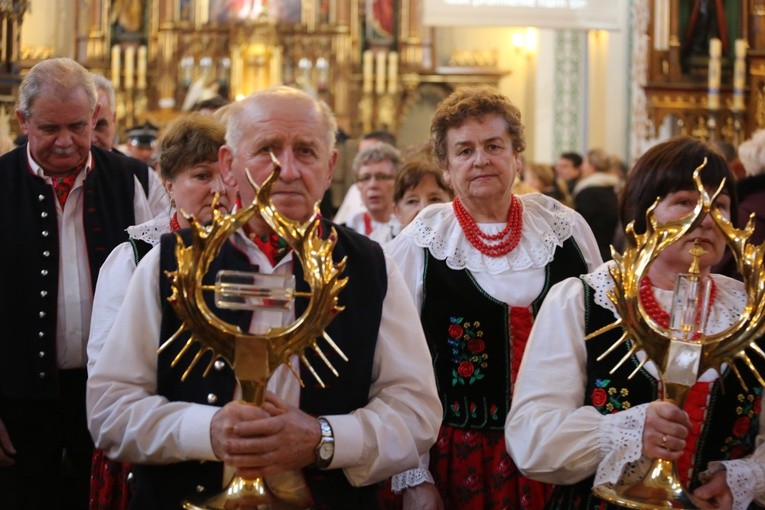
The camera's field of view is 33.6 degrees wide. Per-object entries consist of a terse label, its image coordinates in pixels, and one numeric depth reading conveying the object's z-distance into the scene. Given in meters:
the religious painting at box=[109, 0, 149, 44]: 15.88
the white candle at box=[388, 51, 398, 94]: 15.52
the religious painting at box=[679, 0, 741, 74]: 10.61
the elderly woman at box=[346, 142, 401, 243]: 6.03
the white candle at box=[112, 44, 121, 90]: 15.48
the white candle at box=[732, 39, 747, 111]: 9.65
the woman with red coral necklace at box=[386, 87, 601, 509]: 3.49
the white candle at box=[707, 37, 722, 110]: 9.92
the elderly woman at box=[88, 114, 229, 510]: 3.09
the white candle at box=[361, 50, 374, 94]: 15.47
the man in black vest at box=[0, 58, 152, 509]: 3.70
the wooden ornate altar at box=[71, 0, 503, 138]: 15.40
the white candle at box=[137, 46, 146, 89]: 15.46
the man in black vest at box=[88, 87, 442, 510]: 2.53
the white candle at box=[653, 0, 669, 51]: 10.63
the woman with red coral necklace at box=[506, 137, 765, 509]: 2.65
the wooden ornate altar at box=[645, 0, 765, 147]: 9.76
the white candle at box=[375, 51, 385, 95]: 15.50
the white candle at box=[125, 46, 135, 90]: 15.39
